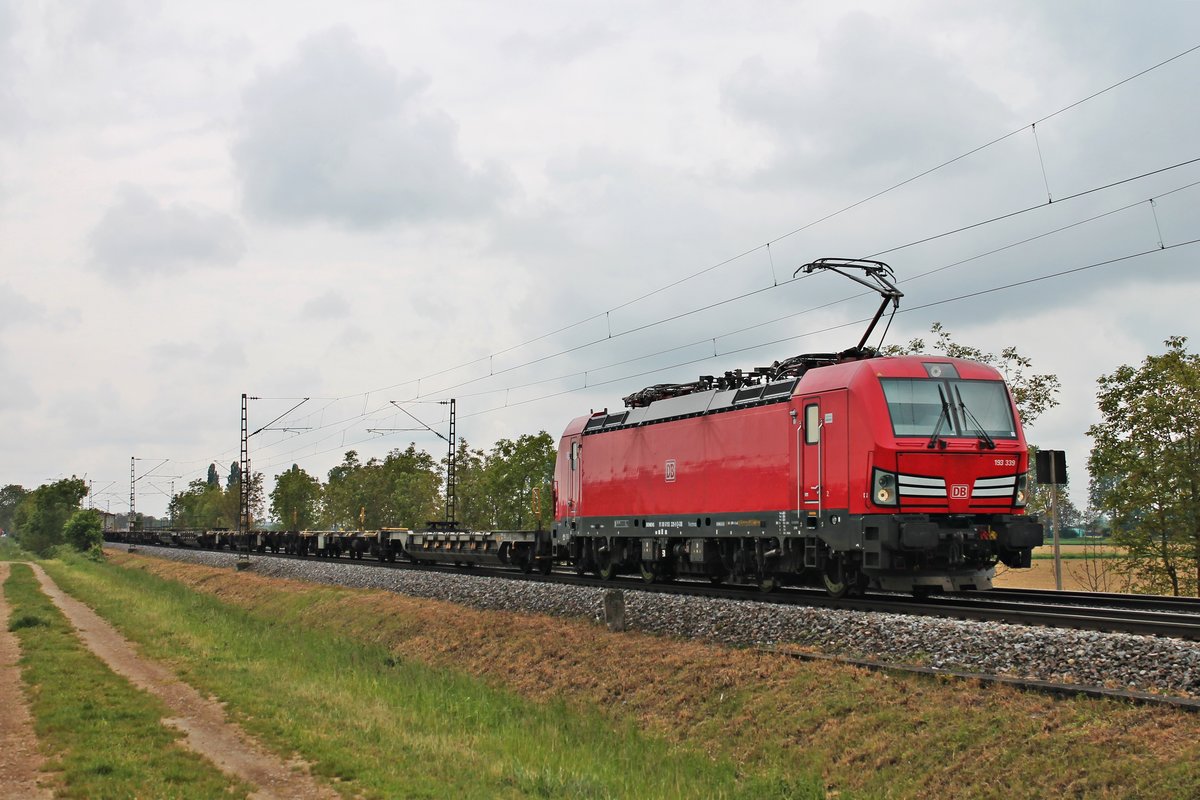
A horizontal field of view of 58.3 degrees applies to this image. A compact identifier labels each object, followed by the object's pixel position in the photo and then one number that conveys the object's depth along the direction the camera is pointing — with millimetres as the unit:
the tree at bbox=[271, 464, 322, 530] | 108125
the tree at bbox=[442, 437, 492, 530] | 71938
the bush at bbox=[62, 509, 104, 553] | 90438
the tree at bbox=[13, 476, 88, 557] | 113562
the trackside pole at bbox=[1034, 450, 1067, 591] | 22125
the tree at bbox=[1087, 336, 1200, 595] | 33656
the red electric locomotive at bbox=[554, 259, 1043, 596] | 17531
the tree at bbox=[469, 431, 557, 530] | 65812
